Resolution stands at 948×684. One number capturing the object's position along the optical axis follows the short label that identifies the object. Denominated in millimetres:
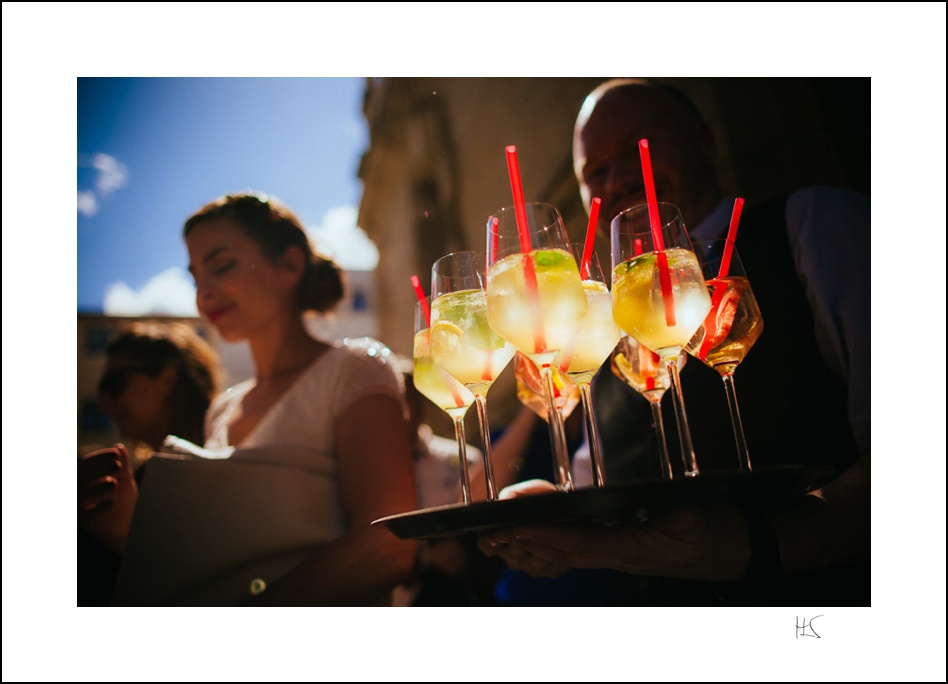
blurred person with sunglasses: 2119
